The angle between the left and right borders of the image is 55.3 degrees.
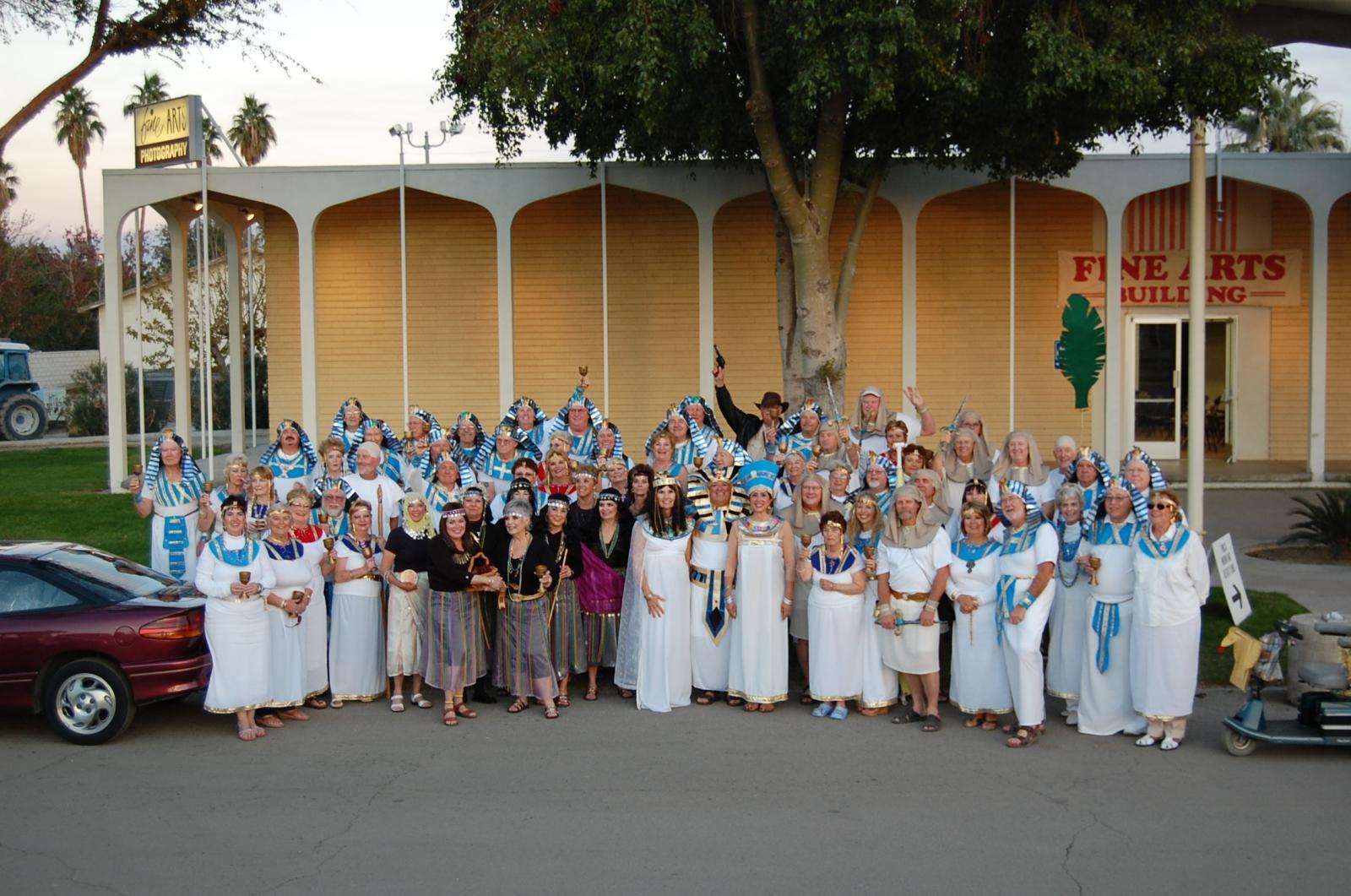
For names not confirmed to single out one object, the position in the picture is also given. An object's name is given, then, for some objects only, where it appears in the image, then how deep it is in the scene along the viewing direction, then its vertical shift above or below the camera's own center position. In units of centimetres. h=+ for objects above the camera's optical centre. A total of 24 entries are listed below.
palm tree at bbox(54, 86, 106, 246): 6119 +1339
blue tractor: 3438 +7
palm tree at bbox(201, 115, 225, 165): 3788 +787
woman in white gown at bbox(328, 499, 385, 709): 896 -149
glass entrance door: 2142 +5
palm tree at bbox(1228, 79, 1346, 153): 4603 +938
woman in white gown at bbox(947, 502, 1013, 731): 813 -144
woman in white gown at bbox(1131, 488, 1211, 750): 766 -134
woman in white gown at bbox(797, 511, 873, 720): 853 -154
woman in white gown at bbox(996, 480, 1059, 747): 784 -130
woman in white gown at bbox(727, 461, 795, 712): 871 -142
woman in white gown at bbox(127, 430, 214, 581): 1014 -82
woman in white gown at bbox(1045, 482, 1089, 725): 825 -142
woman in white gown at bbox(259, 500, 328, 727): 844 -133
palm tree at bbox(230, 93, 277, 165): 4825 +1023
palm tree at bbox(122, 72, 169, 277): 4597 +1139
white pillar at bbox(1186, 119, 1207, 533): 1119 +45
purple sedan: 793 -158
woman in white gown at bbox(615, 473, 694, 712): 880 -144
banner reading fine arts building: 2088 +182
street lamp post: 1831 +330
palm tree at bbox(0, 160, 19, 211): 5612 +1000
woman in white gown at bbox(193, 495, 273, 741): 808 -141
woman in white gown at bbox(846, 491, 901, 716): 852 -161
